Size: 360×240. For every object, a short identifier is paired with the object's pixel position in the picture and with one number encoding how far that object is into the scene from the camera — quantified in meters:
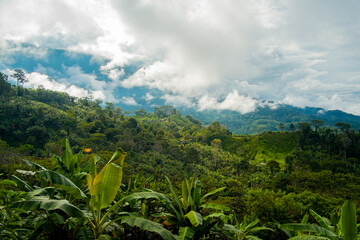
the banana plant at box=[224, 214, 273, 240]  4.61
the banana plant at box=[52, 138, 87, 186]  4.72
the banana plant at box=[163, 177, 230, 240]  3.71
